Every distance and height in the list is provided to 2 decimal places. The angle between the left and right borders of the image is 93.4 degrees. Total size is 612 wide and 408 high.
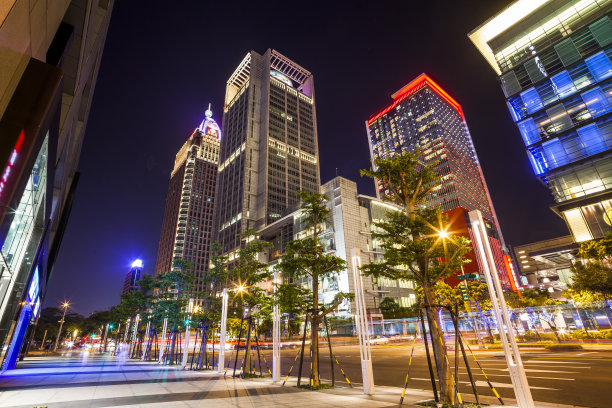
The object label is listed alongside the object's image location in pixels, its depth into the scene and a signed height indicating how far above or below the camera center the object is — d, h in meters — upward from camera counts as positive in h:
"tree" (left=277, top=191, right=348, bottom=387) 14.43 +3.34
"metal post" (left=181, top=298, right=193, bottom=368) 22.88 +0.83
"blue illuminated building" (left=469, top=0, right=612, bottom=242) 43.62 +35.22
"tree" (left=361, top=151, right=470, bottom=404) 10.23 +3.28
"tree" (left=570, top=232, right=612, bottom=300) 29.47 +4.90
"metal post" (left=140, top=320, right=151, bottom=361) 36.38 +0.55
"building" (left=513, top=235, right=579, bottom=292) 92.81 +20.49
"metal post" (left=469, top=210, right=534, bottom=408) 6.88 +0.18
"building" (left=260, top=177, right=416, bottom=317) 83.69 +26.38
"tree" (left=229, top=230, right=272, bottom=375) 19.98 +3.74
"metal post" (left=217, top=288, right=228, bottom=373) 18.91 +0.07
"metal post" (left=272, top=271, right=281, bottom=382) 14.90 -0.53
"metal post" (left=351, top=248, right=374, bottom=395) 10.87 -0.05
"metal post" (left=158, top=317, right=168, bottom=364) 28.31 -0.60
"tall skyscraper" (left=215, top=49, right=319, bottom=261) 124.56 +80.83
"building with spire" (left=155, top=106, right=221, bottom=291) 160.62 +71.37
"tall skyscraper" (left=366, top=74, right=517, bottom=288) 159.75 +103.76
